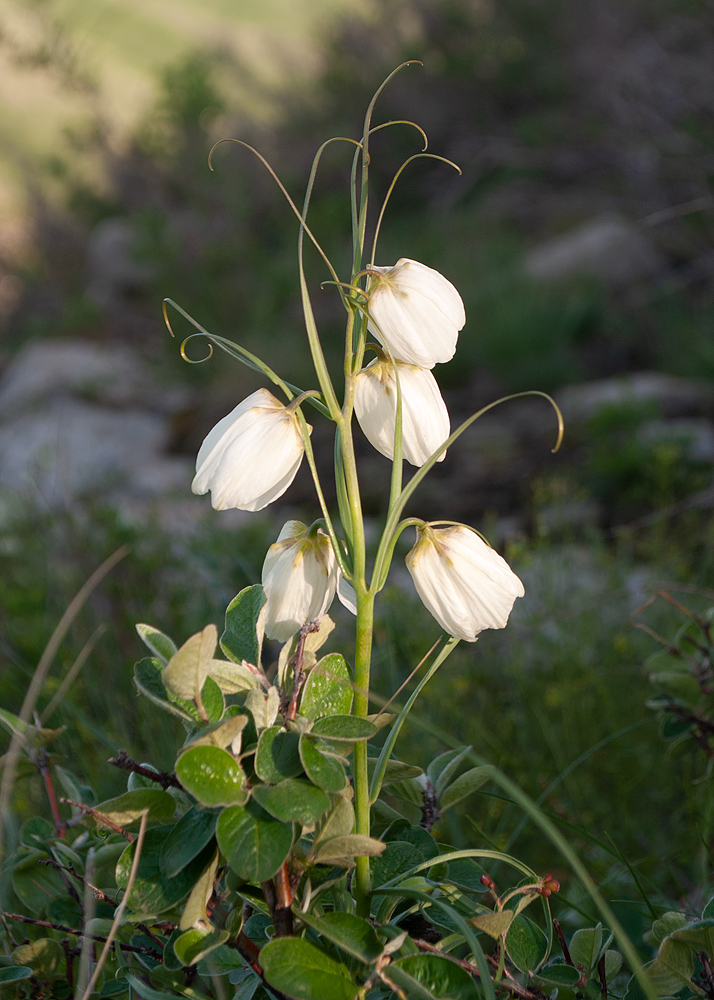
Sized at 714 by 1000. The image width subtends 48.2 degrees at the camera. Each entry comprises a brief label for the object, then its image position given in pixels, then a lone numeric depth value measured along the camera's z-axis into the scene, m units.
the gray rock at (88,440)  3.60
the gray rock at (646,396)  2.96
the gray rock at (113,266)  6.65
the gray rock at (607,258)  4.38
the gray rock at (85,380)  4.78
